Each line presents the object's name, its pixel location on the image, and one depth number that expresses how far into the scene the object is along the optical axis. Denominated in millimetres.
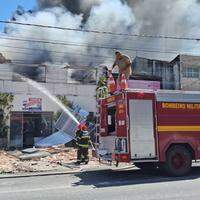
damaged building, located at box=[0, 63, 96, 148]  25922
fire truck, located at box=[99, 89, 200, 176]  12469
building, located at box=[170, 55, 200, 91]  39297
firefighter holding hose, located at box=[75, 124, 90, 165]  16172
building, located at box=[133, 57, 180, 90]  39094
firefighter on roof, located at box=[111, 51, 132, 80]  13586
